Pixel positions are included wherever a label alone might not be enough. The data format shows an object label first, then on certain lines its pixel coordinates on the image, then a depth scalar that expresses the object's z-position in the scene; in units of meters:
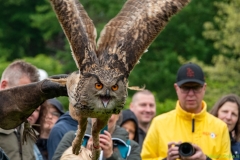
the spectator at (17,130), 15.45
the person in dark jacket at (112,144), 15.52
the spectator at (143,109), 22.56
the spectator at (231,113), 19.95
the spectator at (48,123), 19.39
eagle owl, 12.91
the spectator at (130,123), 20.84
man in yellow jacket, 17.83
